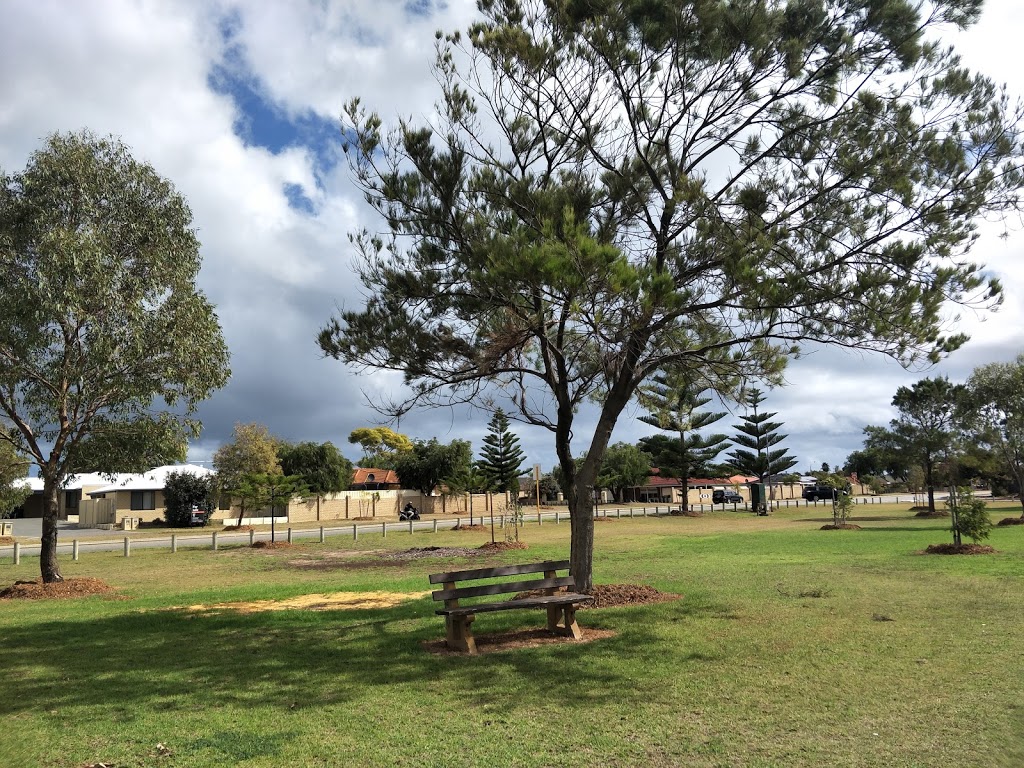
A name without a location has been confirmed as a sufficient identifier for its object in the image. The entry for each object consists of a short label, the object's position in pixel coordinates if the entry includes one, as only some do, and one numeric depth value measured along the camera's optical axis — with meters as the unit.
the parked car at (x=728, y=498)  61.41
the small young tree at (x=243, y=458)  43.44
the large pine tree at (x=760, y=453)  55.12
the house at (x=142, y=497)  42.84
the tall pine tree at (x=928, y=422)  37.28
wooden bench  7.42
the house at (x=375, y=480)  64.19
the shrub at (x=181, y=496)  40.09
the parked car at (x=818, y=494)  66.81
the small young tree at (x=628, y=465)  68.31
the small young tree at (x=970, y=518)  16.27
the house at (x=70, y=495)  53.31
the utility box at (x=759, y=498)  49.52
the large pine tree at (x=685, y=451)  53.44
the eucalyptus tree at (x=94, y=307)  11.67
